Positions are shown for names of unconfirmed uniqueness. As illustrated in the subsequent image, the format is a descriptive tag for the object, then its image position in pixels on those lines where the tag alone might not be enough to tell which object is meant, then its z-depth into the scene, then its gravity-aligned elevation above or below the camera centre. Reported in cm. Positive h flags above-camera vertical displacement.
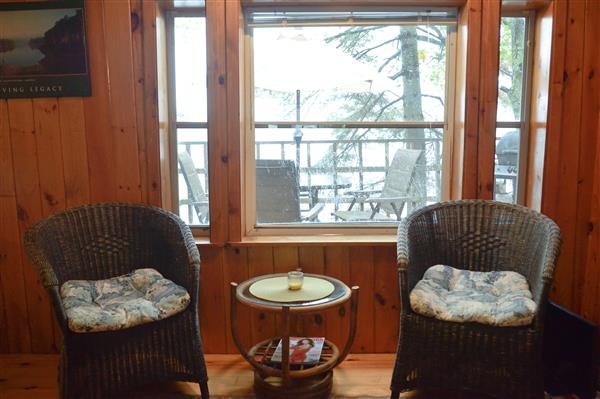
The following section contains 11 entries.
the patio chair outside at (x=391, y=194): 277 -30
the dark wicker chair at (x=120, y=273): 196 -59
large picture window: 269 +15
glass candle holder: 218 -60
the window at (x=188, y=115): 270 +15
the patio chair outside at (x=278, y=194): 279 -29
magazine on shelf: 225 -97
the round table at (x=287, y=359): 201 -97
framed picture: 248 +47
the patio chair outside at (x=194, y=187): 278 -25
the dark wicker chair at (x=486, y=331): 190 -73
